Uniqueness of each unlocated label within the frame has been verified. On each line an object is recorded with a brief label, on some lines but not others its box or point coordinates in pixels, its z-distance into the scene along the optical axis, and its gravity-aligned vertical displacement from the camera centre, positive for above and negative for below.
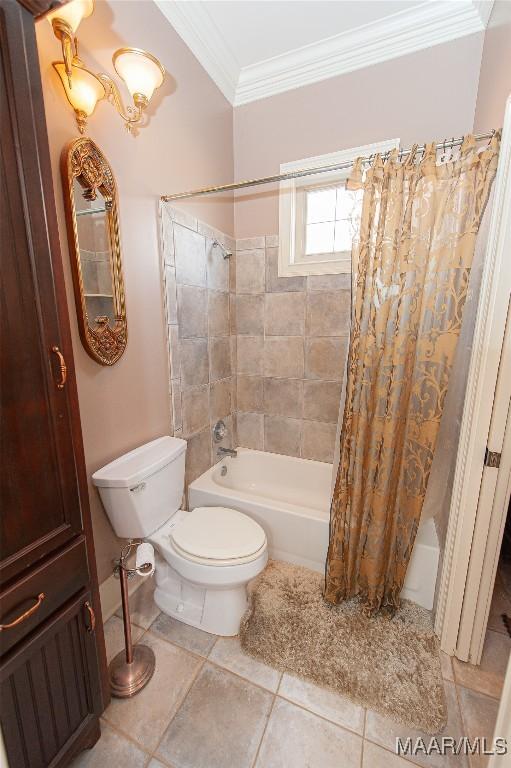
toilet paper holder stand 1.16 -1.35
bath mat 1.15 -1.38
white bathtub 1.51 -1.13
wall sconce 0.99 +0.87
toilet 1.28 -0.96
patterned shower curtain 1.16 -0.09
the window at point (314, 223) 1.99 +0.63
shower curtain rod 1.14 +0.64
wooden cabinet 0.65 -0.32
